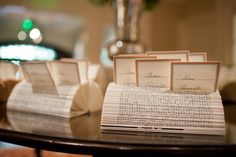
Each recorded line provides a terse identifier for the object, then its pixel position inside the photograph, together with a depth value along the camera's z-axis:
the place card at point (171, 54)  0.57
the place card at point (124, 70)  0.54
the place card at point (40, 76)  0.59
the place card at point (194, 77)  0.48
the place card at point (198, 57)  0.60
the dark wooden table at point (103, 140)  0.36
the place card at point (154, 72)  0.51
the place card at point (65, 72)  0.60
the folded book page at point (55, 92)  0.58
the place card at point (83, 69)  0.67
